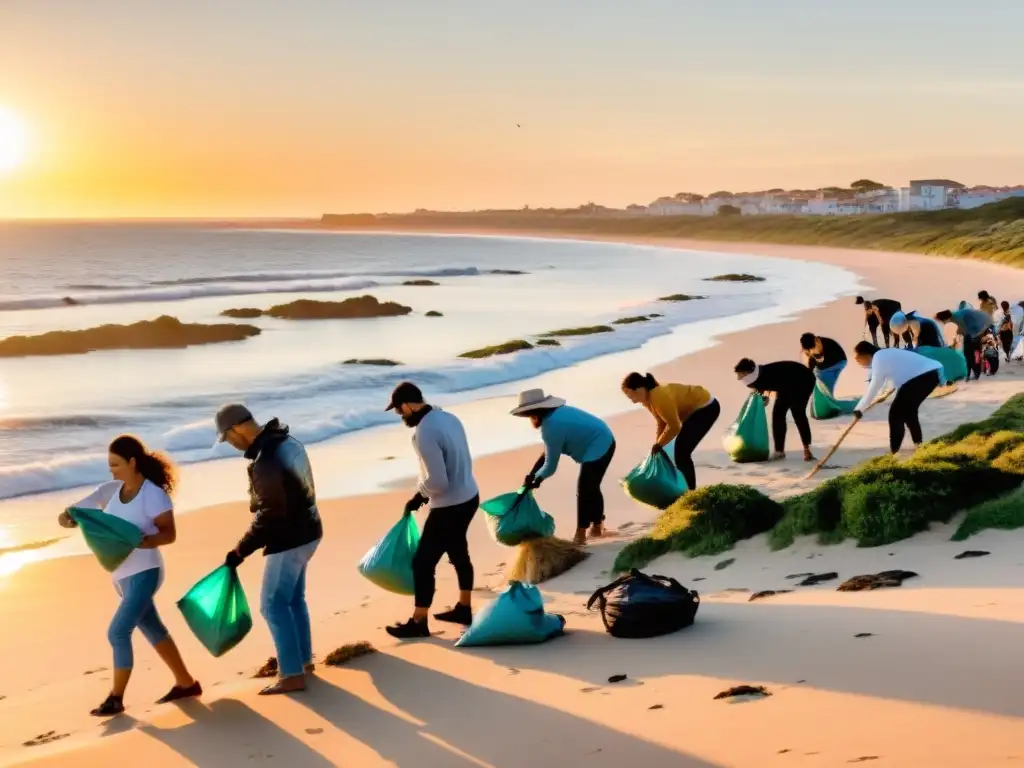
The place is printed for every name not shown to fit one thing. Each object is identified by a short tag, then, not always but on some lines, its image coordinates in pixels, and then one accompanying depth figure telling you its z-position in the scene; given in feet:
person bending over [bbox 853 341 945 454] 35.09
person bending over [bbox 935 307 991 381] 53.36
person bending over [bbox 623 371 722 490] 32.14
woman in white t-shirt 19.77
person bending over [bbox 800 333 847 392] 45.11
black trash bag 20.85
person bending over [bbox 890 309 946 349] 47.91
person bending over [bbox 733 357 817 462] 39.63
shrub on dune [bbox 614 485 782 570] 27.96
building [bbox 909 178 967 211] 586.86
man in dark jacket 19.20
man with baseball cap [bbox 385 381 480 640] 22.36
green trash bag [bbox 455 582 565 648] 21.47
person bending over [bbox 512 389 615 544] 29.60
